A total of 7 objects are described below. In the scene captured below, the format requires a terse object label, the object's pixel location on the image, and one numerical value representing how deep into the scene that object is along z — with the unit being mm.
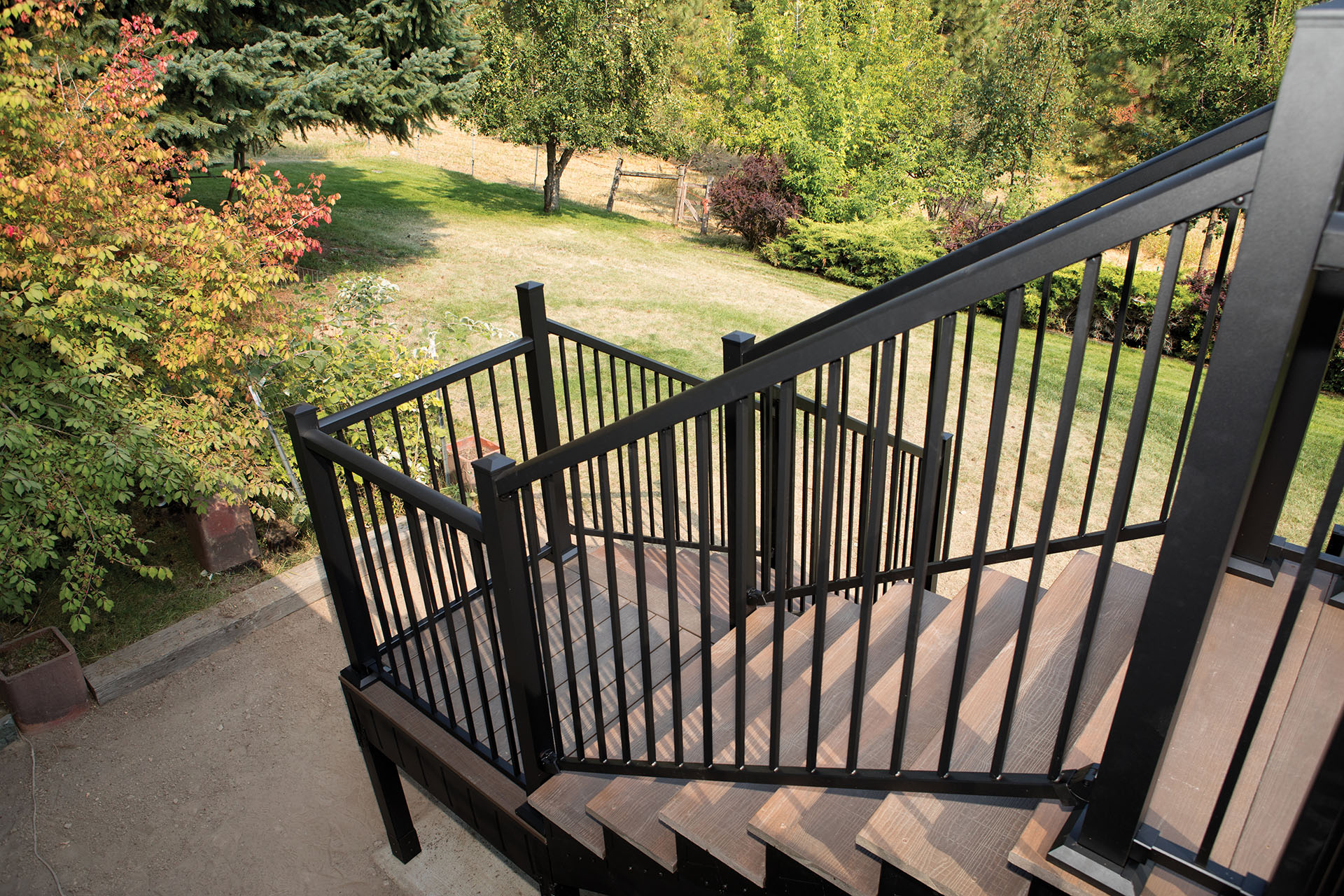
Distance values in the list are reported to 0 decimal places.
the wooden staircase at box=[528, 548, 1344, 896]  1447
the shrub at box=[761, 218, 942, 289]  13273
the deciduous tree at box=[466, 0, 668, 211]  13305
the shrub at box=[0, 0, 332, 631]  3506
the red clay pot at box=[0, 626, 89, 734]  3494
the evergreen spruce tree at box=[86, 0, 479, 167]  7422
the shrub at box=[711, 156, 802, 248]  14711
